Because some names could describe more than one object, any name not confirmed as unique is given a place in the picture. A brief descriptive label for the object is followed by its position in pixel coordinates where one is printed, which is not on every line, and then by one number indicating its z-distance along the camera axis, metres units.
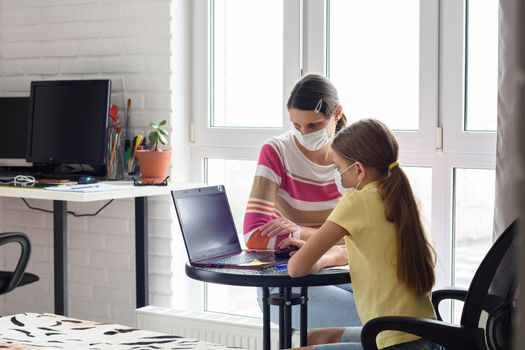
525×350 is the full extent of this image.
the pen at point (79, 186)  3.00
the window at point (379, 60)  2.95
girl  1.80
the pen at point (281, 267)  2.04
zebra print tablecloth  1.62
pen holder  3.42
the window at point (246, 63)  3.31
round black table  1.94
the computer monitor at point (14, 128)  3.62
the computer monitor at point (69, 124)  3.38
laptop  2.14
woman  2.35
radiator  3.09
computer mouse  3.21
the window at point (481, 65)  2.76
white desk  2.93
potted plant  3.22
